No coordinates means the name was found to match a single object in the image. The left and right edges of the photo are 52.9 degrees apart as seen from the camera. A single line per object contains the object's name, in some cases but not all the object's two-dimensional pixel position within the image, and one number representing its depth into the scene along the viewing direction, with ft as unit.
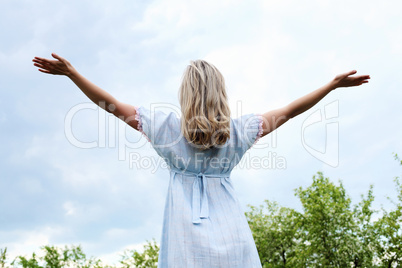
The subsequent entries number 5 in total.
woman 9.64
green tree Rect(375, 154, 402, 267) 49.01
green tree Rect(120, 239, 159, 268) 70.00
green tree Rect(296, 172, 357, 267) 47.85
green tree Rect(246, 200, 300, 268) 60.90
